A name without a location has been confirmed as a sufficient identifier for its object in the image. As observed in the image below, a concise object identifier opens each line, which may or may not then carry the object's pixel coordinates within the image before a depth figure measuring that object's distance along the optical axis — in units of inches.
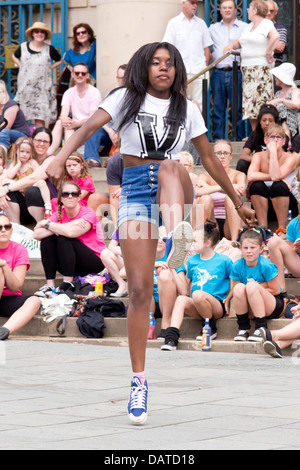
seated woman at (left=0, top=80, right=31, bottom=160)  558.9
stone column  608.7
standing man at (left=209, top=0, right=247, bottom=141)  567.2
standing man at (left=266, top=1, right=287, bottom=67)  549.6
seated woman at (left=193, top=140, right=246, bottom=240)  435.8
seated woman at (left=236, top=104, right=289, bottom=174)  478.3
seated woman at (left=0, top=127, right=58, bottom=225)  490.9
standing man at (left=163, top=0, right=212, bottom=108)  566.3
